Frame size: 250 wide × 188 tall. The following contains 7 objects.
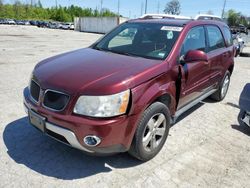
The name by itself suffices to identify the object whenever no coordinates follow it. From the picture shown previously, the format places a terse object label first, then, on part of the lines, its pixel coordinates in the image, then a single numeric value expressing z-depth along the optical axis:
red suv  1.99
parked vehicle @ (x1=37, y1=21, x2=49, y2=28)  47.71
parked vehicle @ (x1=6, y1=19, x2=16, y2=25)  51.50
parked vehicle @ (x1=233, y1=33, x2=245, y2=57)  11.18
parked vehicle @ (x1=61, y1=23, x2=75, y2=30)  46.17
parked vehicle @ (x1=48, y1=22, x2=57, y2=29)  46.75
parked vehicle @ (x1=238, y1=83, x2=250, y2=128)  3.03
